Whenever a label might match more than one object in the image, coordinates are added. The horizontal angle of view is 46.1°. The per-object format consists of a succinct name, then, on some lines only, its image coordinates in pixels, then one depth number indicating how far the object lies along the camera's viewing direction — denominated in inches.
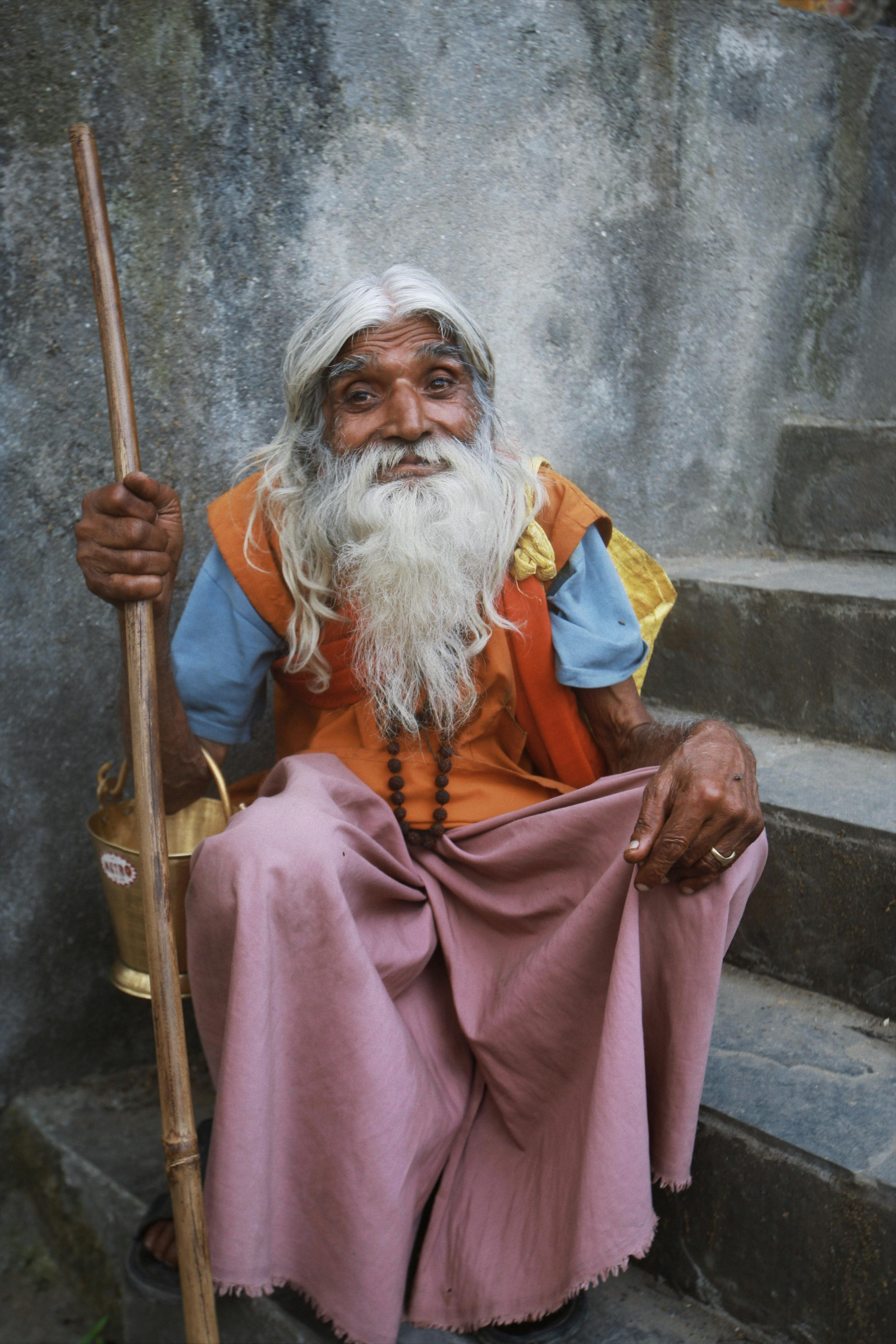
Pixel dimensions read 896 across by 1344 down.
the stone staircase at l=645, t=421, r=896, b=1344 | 65.7
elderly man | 63.3
